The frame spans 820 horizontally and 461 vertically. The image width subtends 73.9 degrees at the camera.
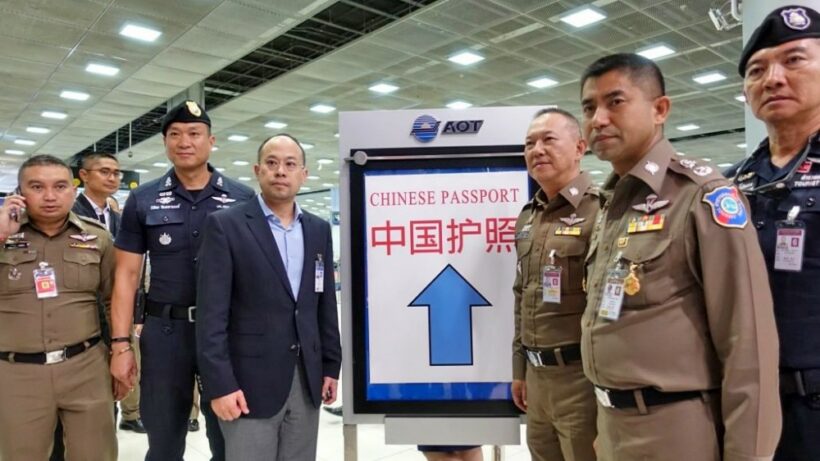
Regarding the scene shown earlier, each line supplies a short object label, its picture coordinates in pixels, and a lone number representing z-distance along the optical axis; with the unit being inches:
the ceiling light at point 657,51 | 296.4
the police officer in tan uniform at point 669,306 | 44.6
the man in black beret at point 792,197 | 51.0
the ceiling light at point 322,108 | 404.2
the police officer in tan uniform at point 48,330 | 85.5
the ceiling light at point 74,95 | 354.9
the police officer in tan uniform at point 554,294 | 66.3
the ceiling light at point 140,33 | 253.4
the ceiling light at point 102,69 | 304.7
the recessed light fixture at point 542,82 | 352.2
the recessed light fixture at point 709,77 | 347.5
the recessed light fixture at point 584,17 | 249.3
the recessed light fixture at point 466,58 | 301.1
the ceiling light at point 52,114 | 402.9
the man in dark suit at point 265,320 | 69.4
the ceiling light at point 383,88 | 355.4
